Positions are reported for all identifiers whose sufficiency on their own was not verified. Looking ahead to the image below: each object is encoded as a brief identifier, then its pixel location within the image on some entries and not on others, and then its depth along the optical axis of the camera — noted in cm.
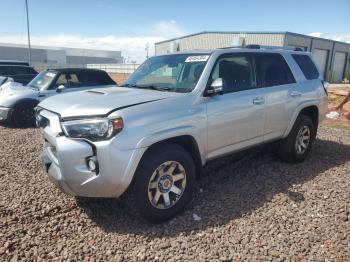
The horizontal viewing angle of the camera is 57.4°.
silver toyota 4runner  303
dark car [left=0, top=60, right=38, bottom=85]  1288
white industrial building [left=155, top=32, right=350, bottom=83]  2864
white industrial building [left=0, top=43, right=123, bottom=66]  8194
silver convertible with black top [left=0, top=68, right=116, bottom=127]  846
